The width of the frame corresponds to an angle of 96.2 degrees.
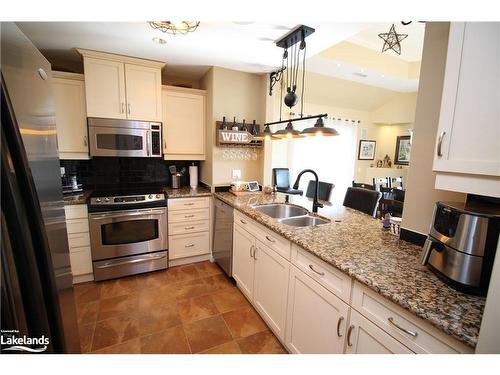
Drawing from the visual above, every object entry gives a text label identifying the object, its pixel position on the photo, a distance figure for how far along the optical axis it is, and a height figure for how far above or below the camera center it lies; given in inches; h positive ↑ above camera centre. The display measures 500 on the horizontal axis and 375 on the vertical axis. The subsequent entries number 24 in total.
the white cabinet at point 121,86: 94.7 +29.3
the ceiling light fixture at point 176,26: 68.6 +40.1
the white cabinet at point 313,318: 45.0 -35.6
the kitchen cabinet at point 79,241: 90.1 -36.2
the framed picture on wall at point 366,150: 213.9 +9.8
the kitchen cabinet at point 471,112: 31.3 +7.6
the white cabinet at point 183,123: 111.3 +16.1
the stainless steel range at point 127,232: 93.0 -34.2
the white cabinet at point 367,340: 35.3 -30.2
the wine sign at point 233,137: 109.5 +9.4
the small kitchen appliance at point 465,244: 32.4 -12.4
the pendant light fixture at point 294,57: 66.3 +40.0
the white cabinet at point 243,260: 80.5 -39.0
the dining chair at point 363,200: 93.5 -17.5
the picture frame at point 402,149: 209.6 +11.1
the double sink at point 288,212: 79.0 -21.3
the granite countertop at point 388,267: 30.1 -20.1
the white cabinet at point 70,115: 93.8 +15.8
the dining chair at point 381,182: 186.1 -18.1
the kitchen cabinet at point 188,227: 106.6 -35.3
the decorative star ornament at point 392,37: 100.8 +57.3
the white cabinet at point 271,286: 62.9 -39.2
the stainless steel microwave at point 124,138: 97.4 +7.0
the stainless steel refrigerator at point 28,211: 23.5 -7.2
